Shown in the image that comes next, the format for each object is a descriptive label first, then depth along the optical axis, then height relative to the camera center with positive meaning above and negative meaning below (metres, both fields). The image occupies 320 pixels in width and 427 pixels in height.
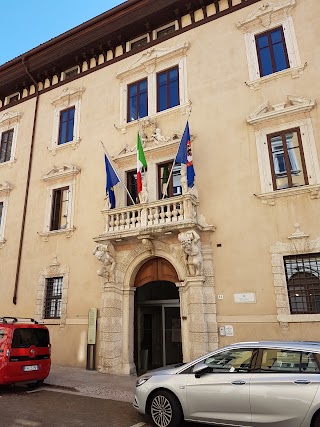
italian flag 11.70 +5.32
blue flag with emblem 10.98 +5.14
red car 8.32 -0.69
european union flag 12.18 +5.06
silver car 4.80 -1.03
